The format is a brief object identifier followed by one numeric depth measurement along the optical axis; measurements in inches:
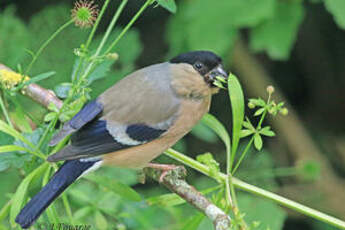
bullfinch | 171.8
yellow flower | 156.3
